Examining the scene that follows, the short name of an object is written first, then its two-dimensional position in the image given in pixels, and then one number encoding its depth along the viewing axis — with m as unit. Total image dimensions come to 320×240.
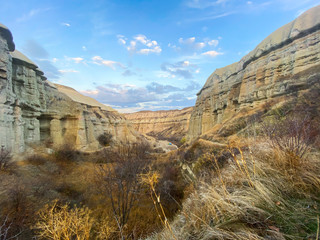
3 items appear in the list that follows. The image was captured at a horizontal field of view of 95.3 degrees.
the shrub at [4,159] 9.14
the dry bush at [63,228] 2.88
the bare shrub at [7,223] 4.68
